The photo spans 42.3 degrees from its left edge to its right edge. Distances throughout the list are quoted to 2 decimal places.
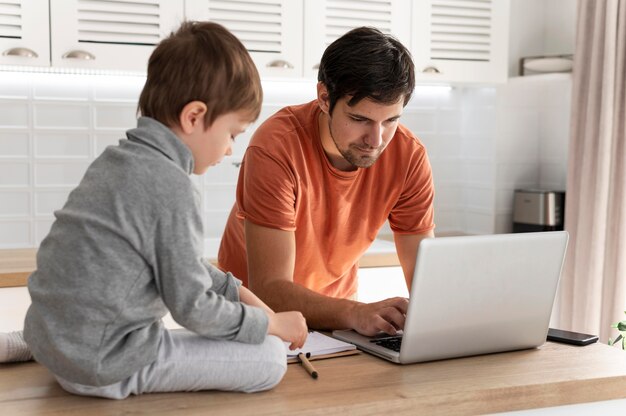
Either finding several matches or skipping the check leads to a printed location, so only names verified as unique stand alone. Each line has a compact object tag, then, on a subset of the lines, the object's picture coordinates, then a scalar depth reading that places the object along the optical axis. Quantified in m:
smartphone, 1.63
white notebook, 1.48
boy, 1.15
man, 1.80
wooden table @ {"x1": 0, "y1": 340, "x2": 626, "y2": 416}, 1.20
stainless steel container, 3.86
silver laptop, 1.40
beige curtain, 3.50
